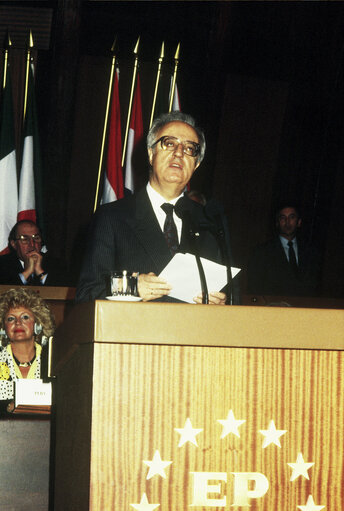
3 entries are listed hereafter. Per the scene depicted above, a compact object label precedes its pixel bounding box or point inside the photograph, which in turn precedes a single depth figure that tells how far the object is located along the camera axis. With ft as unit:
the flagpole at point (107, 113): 21.62
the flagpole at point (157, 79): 21.35
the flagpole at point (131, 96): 21.29
